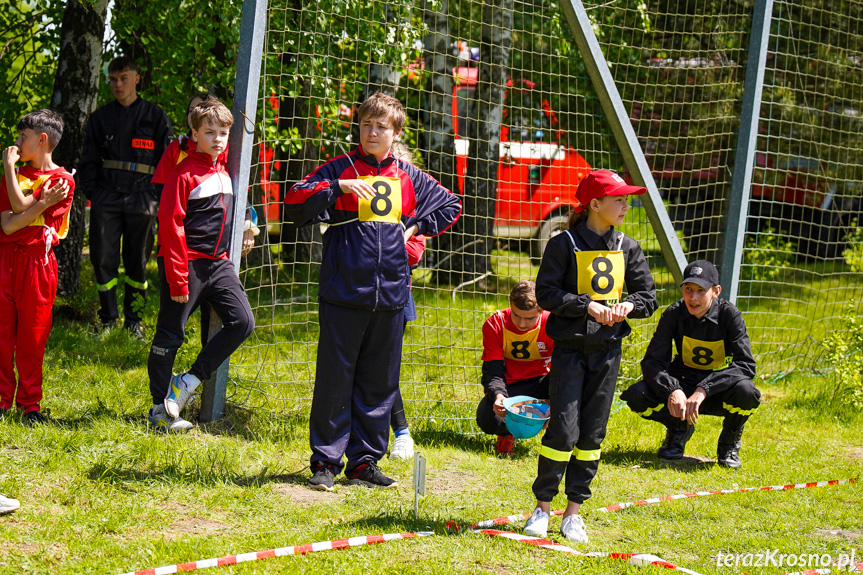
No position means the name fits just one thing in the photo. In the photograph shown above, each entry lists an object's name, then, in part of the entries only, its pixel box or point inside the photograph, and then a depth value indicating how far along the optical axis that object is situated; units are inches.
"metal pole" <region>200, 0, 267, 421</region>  407.8
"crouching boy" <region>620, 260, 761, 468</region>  438.3
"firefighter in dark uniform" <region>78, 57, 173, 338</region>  542.6
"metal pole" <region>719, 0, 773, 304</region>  551.2
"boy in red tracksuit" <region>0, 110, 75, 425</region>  386.6
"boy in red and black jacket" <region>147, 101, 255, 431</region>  388.5
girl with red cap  315.6
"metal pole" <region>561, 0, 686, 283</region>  479.5
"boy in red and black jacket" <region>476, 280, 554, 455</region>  435.2
